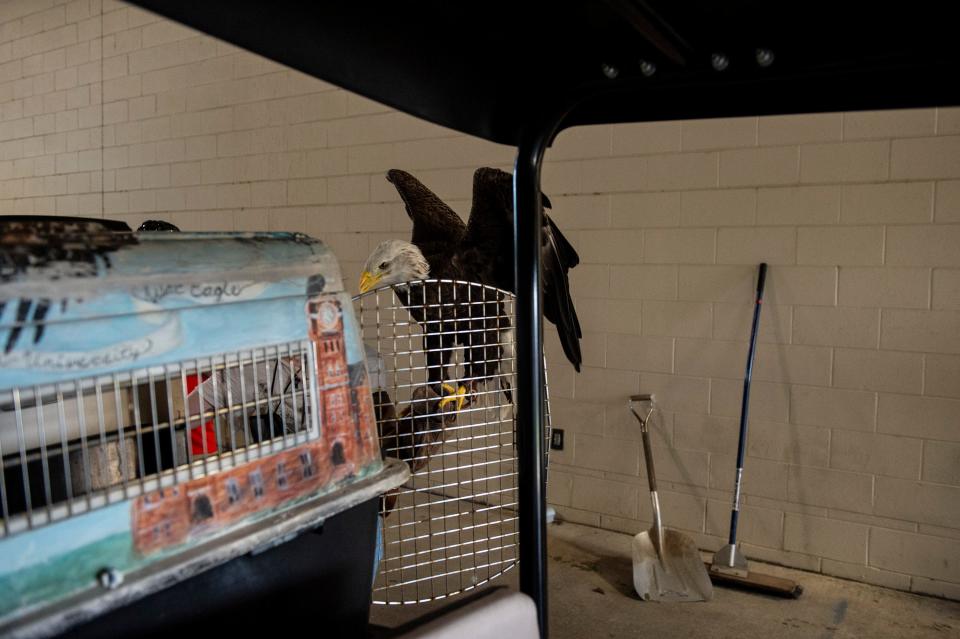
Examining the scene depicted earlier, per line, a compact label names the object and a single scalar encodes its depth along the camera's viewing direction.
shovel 2.94
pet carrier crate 0.59
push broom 2.95
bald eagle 2.60
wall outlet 3.73
